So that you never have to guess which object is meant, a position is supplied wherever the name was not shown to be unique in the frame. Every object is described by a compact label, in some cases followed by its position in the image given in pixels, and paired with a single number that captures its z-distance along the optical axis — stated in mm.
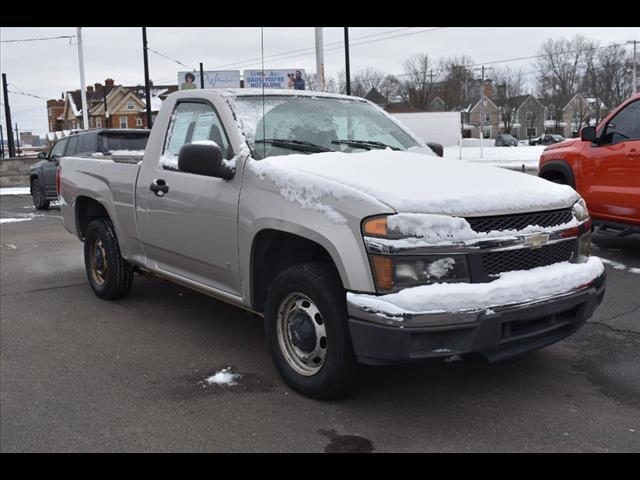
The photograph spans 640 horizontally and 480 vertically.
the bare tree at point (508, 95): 94562
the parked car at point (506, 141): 73750
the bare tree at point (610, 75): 68262
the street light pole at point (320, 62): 19214
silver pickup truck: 3307
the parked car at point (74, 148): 13281
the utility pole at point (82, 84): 29203
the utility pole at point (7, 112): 32594
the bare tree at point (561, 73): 77250
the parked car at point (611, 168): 7184
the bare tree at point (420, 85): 78188
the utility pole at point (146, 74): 26055
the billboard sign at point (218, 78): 48938
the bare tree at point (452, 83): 80812
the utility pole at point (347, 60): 18064
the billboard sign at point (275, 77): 38938
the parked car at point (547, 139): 65462
